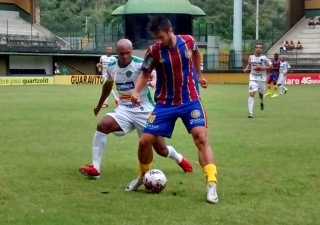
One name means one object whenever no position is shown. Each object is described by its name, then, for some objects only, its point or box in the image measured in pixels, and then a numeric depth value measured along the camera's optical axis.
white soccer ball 8.97
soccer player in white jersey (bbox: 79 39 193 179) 10.38
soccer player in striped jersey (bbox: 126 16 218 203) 8.70
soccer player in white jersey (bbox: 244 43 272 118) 22.75
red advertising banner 54.28
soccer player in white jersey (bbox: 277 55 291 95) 37.91
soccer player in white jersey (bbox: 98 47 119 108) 27.41
